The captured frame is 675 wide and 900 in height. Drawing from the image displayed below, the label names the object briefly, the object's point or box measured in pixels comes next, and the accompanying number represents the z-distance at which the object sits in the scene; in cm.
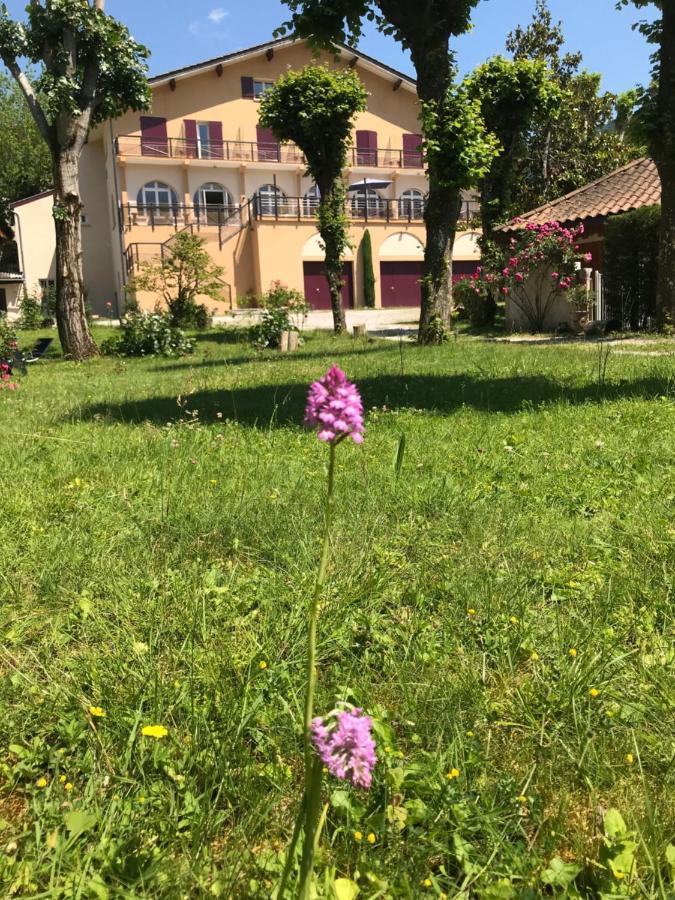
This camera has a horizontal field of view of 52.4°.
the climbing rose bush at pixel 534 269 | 1608
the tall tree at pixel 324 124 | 1866
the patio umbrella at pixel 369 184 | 3541
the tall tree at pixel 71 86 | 1423
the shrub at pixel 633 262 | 1495
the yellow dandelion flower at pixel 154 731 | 173
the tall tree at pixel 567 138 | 2770
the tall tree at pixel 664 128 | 1244
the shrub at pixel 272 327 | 1641
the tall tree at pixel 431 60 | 1072
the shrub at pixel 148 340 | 1666
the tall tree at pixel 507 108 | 1878
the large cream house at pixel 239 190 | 3559
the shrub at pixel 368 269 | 3712
